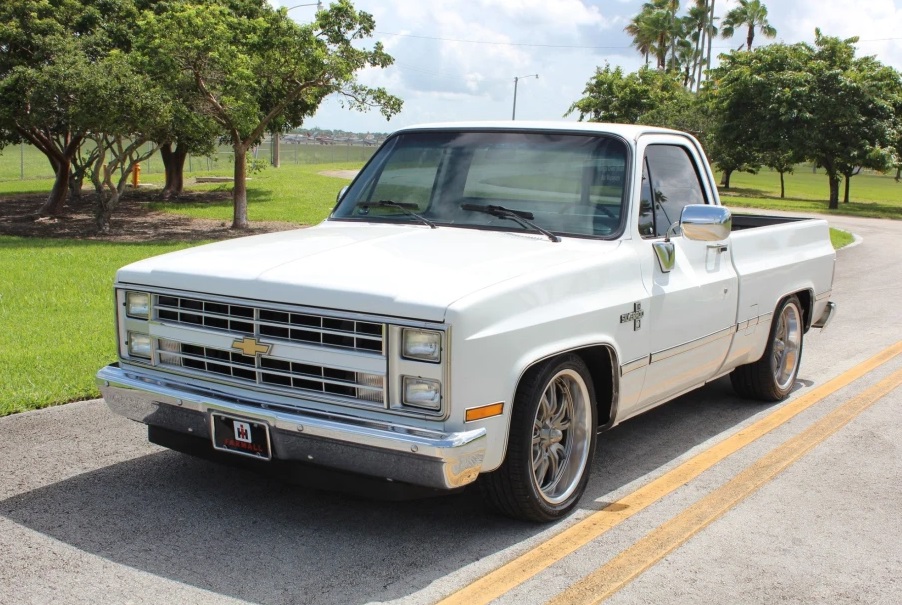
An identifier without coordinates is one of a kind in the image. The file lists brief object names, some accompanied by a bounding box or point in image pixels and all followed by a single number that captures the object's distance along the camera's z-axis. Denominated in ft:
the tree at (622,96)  166.71
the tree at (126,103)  60.90
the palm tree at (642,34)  268.21
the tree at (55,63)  61.93
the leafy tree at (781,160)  133.69
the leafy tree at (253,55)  62.23
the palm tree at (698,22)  261.03
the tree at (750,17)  256.93
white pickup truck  13.35
